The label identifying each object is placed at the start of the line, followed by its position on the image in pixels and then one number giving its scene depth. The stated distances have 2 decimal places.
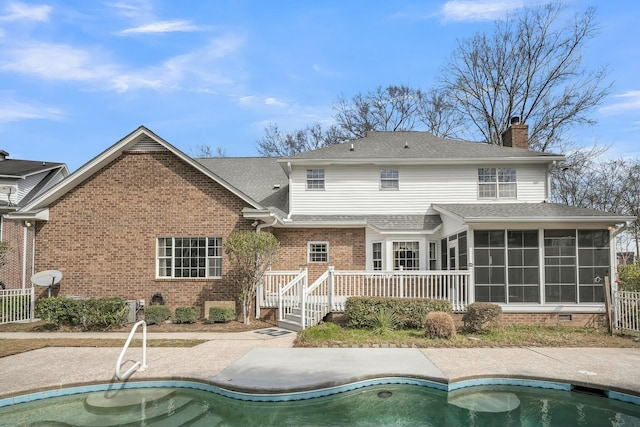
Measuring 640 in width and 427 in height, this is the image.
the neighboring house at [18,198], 21.61
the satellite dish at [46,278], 13.88
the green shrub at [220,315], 13.79
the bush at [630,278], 15.34
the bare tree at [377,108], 35.50
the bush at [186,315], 13.72
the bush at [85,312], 12.80
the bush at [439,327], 11.22
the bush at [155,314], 13.49
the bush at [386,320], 12.16
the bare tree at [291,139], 37.78
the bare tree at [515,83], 28.19
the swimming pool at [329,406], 6.33
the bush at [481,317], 11.89
